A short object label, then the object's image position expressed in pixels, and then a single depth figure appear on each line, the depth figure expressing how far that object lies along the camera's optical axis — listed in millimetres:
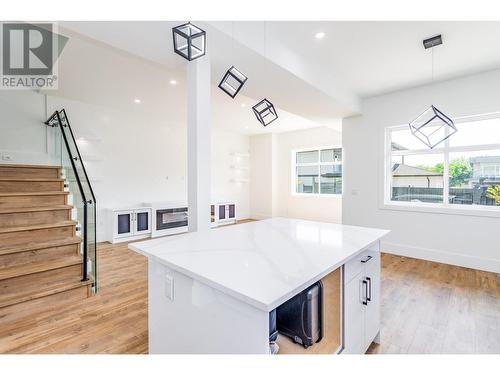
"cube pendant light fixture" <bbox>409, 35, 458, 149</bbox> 2740
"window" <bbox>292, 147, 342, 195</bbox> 7102
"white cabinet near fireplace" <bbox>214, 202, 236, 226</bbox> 6926
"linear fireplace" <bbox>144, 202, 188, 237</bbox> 5637
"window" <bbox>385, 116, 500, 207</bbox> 3744
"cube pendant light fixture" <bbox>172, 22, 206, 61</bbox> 1567
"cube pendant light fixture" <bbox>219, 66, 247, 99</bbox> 1902
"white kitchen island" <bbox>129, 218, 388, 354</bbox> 1031
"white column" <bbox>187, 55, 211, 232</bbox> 2277
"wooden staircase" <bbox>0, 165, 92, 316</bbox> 2535
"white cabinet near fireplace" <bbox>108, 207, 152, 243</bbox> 5062
